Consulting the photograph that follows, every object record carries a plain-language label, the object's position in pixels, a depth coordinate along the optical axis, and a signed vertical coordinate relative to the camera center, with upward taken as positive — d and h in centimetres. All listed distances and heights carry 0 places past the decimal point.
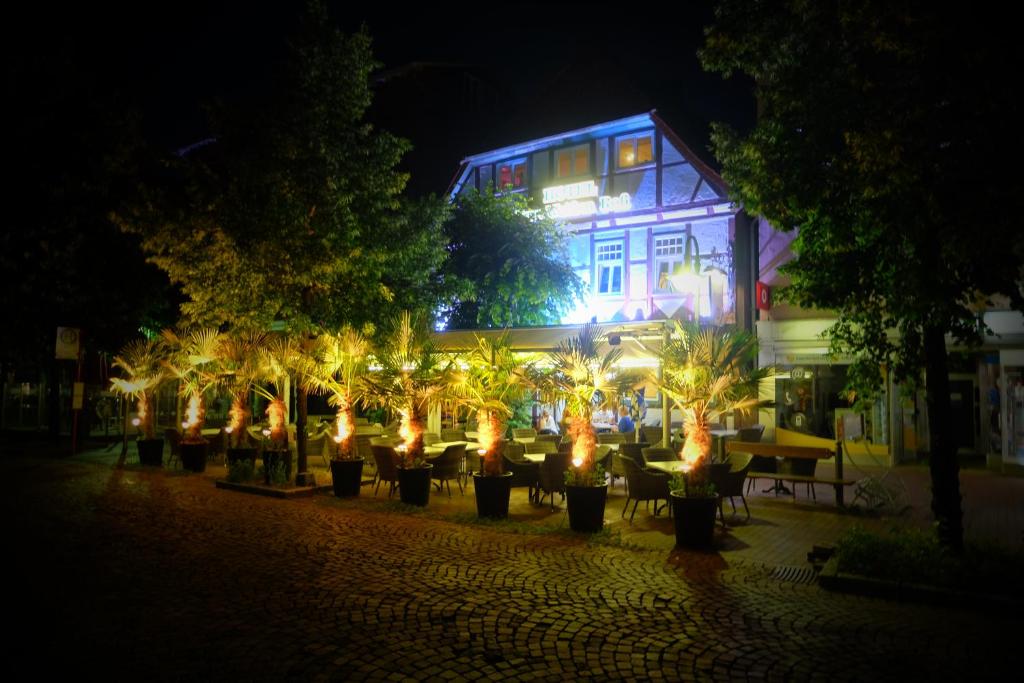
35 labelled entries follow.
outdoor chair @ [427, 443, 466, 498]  1109 -104
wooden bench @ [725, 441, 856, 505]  976 -74
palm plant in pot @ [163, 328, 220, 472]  1370 +55
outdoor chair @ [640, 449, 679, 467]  999 -77
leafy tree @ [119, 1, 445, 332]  1151 +347
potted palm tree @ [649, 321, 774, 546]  740 +14
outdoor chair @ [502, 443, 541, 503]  1040 -109
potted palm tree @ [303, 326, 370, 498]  1093 +34
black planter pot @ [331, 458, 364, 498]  1082 -120
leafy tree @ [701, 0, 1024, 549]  540 +215
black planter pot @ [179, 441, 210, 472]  1380 -117
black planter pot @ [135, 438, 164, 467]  1478 -113
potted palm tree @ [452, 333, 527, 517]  904 +4
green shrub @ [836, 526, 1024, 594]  551 -135
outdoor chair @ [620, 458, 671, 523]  880 -108
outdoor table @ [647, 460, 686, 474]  881 -85
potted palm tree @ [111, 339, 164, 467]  1482 +33
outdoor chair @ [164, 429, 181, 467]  1416 -85
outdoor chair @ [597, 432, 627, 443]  1276 -66
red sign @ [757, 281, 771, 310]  1568 +251
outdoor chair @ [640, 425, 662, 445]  1295 -62
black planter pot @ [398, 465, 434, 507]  995 -123
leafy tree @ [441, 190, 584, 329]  1908 +401
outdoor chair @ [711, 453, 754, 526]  888 -98
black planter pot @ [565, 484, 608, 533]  816 -127
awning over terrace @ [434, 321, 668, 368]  1241 +134
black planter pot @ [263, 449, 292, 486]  1158 -104
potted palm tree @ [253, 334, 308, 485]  1156 +16
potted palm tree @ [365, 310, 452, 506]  995 +20
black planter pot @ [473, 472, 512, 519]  901 -124
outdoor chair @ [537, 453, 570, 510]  987 -102
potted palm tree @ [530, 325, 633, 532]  821 +12
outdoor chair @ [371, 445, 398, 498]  1094 -102
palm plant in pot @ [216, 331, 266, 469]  1241 +46
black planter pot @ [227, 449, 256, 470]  1255 -101
